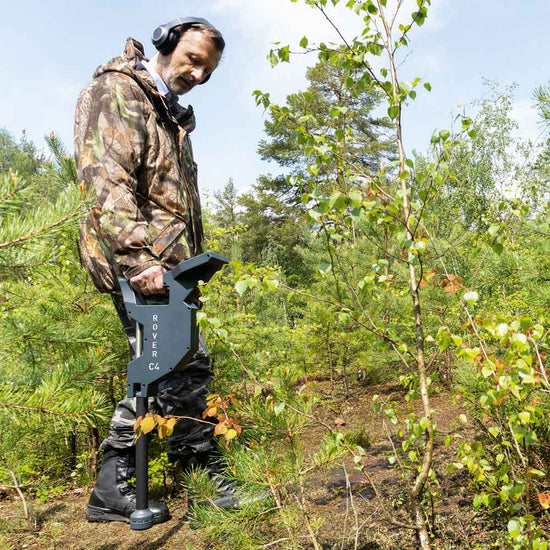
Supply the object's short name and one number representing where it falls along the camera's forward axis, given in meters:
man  1.91
